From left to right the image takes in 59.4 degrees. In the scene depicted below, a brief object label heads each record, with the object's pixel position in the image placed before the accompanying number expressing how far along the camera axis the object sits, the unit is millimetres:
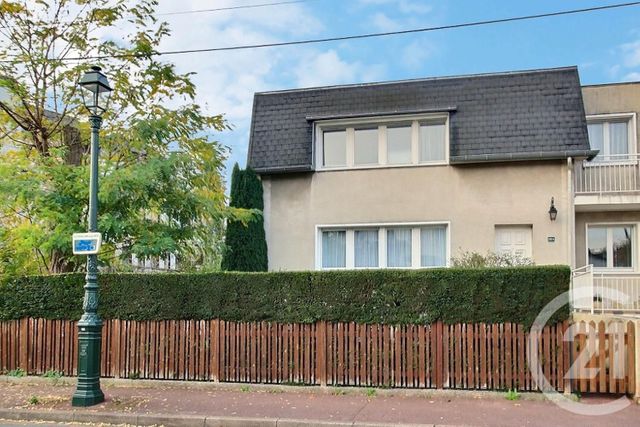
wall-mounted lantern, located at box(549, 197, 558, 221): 13727
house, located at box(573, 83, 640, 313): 14102
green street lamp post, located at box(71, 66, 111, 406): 8391
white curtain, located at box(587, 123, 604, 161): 15883
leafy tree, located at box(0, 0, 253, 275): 10148
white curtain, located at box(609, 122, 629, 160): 15781
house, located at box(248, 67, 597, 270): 14047
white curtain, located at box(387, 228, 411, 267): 15039
